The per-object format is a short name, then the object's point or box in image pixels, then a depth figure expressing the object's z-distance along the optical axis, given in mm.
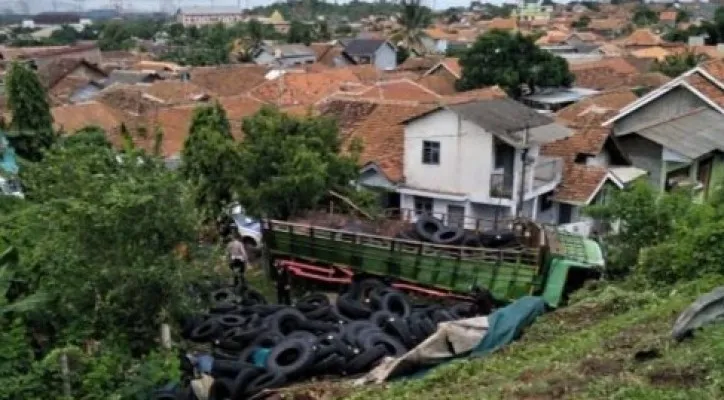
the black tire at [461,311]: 14953
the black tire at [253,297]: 16094
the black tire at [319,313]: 14828
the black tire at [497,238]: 16844
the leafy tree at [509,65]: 42562
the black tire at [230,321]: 14438
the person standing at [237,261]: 16875
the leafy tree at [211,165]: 18859
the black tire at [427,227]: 17219
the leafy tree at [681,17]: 115462
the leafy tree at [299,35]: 90688
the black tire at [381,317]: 14383
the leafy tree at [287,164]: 17594
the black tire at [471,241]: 16938
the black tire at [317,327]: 14211
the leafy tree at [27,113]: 25250
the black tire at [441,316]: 14463
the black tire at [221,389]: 12078
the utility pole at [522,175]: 21859
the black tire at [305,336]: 13252
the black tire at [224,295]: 16016
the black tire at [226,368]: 12383
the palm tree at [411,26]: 75125
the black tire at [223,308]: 15129
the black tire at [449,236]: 16938
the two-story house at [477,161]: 21953
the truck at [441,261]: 15617
